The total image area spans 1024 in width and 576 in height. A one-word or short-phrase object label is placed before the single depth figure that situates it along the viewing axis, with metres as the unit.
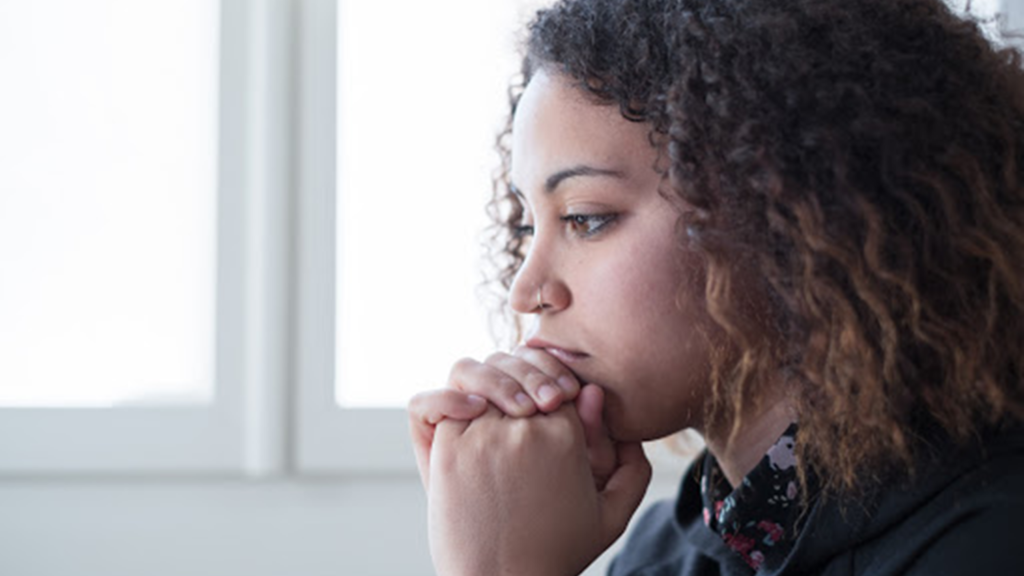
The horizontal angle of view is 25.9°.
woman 0.97
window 1.32
